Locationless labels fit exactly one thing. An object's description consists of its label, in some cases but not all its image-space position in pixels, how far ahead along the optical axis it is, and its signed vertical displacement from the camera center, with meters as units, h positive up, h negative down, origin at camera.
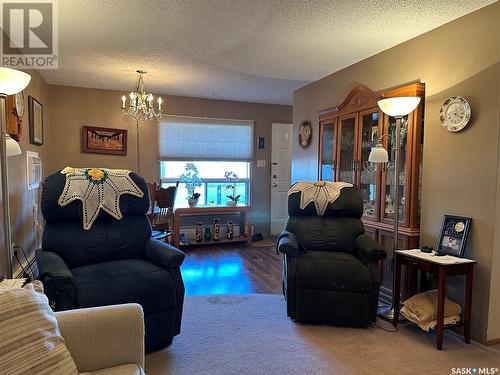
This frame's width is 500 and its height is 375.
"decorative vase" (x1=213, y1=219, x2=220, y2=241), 5.52 -0.95
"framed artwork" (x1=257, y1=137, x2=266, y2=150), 6.04 +0.47
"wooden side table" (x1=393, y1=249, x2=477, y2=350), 2.34 -0.66
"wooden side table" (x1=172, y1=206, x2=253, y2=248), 5.13 -0.69
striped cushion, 1.14 -0.57
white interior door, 6.17 +0.02
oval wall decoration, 4.52 +0.49
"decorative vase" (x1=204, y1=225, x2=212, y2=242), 5.48 -0.99
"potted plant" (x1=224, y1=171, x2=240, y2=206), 5.93 -0.16
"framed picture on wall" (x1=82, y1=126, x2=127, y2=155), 5.12 +0.41
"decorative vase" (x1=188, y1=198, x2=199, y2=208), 5.37 -0.49
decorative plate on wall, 2.53 +0.44
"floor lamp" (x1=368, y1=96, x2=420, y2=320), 2.64 +0.23
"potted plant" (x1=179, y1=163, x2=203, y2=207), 5.63 -0.14
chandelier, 4.21 +0.84
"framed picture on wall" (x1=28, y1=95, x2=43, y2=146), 3.82 +0.53
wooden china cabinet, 2.98 +0.11
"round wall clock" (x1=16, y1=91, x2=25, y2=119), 3.24 +0.58
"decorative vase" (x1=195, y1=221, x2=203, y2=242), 5.44 -0.97
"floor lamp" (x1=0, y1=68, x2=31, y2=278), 2.00 +0.25
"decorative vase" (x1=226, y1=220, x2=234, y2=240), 5.63 -0.95
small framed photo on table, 2.50 -0.44
